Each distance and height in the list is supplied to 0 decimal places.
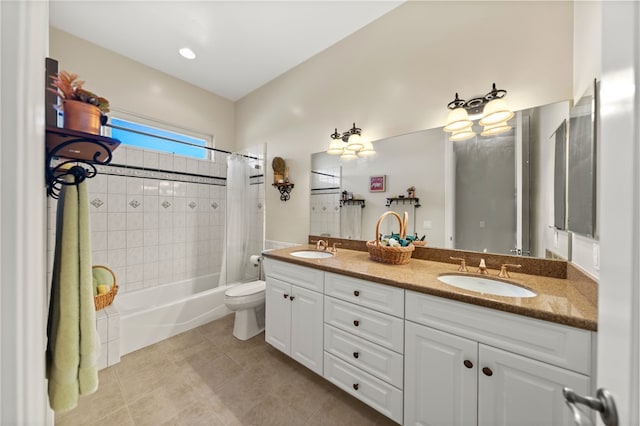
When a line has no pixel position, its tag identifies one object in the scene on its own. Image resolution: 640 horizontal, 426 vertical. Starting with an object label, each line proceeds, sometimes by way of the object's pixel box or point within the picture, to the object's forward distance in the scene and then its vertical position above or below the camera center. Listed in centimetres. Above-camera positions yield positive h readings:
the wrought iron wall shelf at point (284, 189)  274 +26
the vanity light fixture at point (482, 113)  144 +62
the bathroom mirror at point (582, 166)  96 +21
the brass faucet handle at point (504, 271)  131 -32
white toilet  216 -93
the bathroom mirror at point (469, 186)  139 +18
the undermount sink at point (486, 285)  120 -40
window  253 +81
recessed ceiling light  238 +163
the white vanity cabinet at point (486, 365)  86 -63
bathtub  204 -101
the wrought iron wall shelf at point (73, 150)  63 +18
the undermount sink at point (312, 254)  209 -38
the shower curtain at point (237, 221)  290 -12
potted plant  68 +31
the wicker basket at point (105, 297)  193 -73
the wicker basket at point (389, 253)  157 -28
